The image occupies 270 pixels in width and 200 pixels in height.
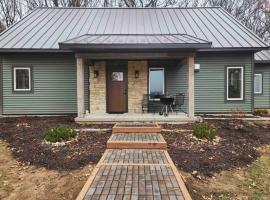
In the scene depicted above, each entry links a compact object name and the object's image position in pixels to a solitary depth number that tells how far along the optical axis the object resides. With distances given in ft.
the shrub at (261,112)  25.70
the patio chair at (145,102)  25.38
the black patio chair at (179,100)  24.01
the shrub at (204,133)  15.82
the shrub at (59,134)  15.08
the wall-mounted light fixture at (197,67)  25.40
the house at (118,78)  25.20
